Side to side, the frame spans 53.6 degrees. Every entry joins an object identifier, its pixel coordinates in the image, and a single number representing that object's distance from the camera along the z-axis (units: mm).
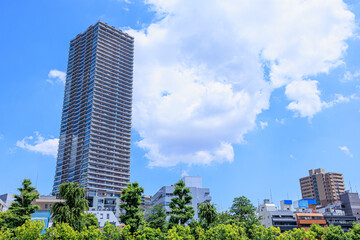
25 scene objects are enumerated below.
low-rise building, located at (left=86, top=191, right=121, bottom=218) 144938
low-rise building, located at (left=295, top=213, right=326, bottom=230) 120938
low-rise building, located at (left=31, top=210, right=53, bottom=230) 92662
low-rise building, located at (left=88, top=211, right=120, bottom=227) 109569
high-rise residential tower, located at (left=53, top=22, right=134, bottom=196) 173625
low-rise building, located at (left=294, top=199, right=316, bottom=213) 128250
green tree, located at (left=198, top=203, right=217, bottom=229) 61594
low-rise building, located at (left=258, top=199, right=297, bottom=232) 120050
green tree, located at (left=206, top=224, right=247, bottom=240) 57219
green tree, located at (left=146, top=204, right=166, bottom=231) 85812
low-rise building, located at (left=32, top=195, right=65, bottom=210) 130000
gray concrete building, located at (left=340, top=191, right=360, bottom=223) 133000
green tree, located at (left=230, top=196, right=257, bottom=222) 90806
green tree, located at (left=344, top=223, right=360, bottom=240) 73688
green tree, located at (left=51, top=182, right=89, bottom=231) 50688
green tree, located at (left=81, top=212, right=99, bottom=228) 74975
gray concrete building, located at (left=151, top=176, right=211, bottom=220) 123000
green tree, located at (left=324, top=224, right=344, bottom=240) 76562
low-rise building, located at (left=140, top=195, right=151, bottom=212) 180875
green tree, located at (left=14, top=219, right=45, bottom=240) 47222
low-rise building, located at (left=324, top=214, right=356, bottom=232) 124562
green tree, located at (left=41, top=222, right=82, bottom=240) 46906
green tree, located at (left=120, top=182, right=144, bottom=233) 54469
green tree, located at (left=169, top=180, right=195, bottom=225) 59488
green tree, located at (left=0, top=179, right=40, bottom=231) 54812
